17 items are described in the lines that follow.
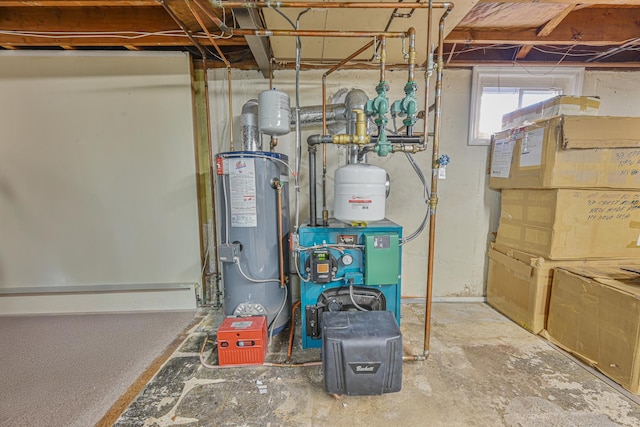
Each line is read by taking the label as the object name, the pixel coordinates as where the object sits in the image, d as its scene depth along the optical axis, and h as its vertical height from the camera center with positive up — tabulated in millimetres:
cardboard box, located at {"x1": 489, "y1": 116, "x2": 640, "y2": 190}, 1691 +232
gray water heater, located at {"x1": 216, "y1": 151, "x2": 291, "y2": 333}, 1771 -317
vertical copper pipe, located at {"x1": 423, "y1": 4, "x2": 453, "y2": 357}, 1412 +35
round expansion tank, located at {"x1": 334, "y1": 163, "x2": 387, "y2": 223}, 1532 -38
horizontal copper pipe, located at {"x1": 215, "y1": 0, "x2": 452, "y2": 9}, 1354 +958
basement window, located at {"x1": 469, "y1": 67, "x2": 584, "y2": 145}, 2318 +886
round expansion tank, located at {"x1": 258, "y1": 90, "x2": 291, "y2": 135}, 1738 +508
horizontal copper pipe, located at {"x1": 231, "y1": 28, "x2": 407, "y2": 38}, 1504 +899
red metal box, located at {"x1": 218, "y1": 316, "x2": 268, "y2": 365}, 1564 -973
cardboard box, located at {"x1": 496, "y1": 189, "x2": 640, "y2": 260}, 1767 -257
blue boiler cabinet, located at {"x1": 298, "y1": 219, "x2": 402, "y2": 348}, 1616 -539
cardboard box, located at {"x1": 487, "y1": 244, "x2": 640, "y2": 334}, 1849 -756
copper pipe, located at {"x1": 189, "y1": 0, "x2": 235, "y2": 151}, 2107 +729
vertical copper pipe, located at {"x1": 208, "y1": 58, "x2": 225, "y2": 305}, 2273 +27
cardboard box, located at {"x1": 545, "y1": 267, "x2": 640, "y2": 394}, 1369 -791
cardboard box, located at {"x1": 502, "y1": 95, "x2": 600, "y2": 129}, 1787 +567
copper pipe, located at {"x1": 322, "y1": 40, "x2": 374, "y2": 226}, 1836 +177
